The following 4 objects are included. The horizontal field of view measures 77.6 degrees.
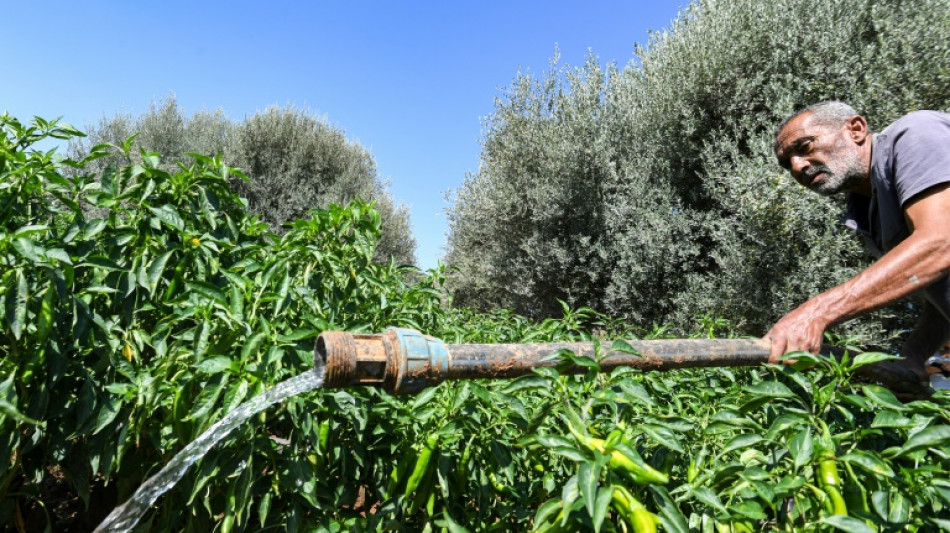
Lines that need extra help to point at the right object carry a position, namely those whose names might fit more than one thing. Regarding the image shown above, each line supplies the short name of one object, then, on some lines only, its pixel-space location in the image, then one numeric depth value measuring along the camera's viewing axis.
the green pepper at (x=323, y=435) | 1.45
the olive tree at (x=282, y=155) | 14.50
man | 1.47
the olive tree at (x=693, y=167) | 6.03
